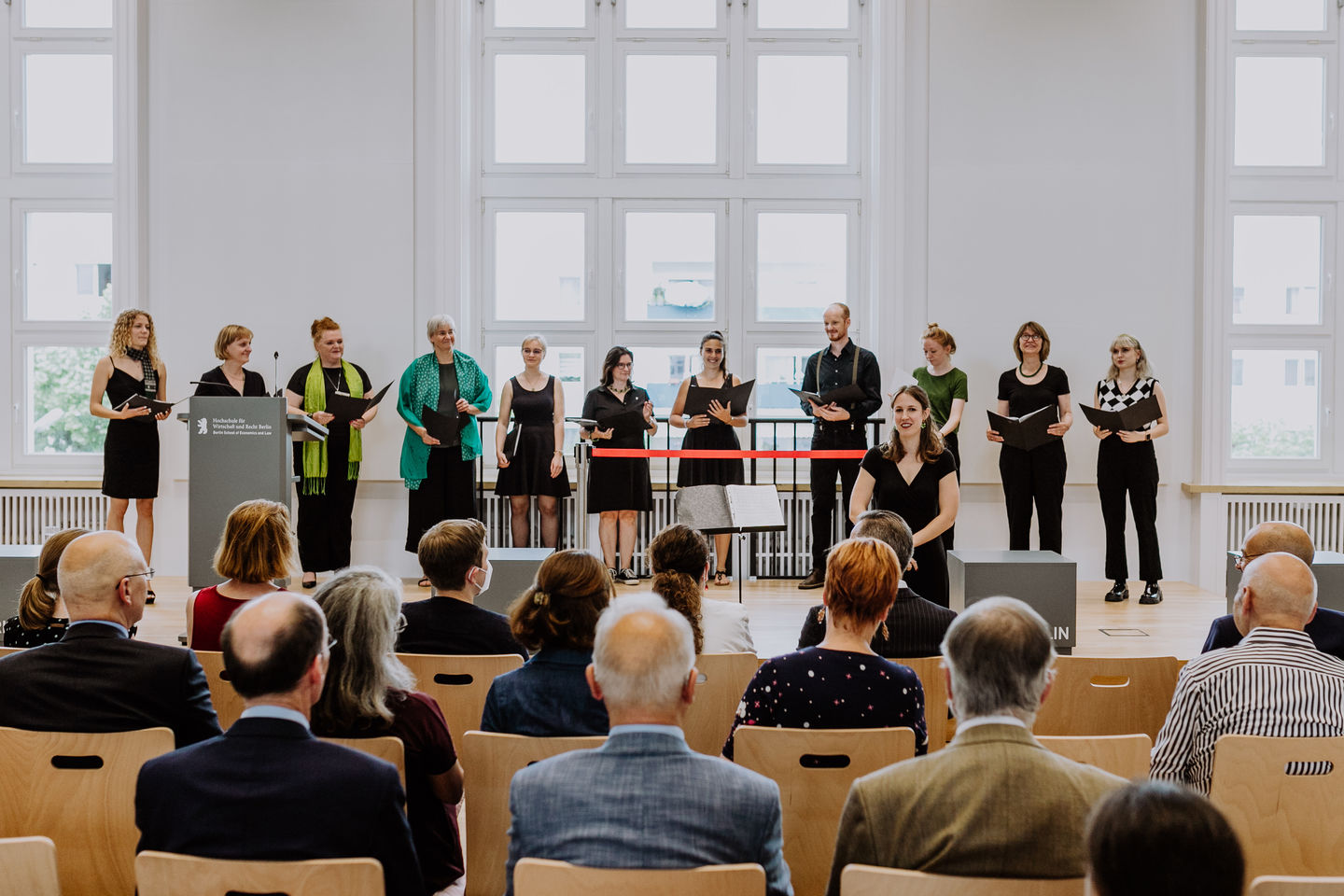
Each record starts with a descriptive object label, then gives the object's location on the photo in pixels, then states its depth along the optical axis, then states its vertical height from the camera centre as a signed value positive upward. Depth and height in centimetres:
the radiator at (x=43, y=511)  751 -64
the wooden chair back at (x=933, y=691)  289 -68
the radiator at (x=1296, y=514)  732 -61
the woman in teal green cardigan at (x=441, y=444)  680 -13
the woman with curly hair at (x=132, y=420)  627 -4
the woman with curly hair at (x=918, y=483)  473 -28
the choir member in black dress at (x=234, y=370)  646 +25
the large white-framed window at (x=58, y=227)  770 +124
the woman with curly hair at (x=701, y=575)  316 -44
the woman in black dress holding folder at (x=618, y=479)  679 -37
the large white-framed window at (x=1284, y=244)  748 +113
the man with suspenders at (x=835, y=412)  674 +2
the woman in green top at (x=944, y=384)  698 +20
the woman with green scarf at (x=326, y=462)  687 -29
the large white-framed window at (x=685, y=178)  785 +162
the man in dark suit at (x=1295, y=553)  281 -42
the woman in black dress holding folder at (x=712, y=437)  673 -12
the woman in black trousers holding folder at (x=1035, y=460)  681 -25
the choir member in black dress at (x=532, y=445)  684 -18
